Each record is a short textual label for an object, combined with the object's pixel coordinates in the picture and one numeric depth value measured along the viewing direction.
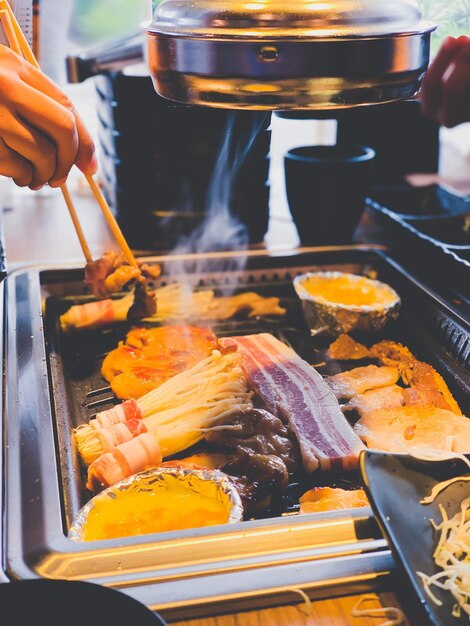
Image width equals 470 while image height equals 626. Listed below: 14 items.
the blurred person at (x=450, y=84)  0.78
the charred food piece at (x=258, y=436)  0.56
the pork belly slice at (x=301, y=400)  0.56
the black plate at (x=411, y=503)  0.44
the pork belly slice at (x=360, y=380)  0.64
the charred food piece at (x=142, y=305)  0.71
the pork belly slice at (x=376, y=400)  0.62
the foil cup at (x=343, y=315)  0.71
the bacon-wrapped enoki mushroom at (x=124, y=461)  0.54
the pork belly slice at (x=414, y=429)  0.57
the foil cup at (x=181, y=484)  0.51
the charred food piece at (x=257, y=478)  0.52
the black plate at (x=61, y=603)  0.38
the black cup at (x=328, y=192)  0.80
